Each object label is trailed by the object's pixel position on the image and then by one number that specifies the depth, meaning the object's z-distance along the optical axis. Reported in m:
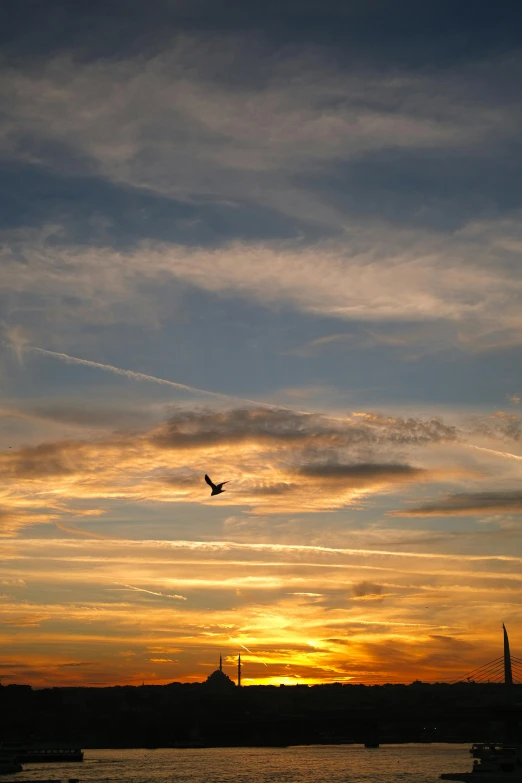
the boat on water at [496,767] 116.31
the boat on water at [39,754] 170.27
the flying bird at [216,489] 60.59
